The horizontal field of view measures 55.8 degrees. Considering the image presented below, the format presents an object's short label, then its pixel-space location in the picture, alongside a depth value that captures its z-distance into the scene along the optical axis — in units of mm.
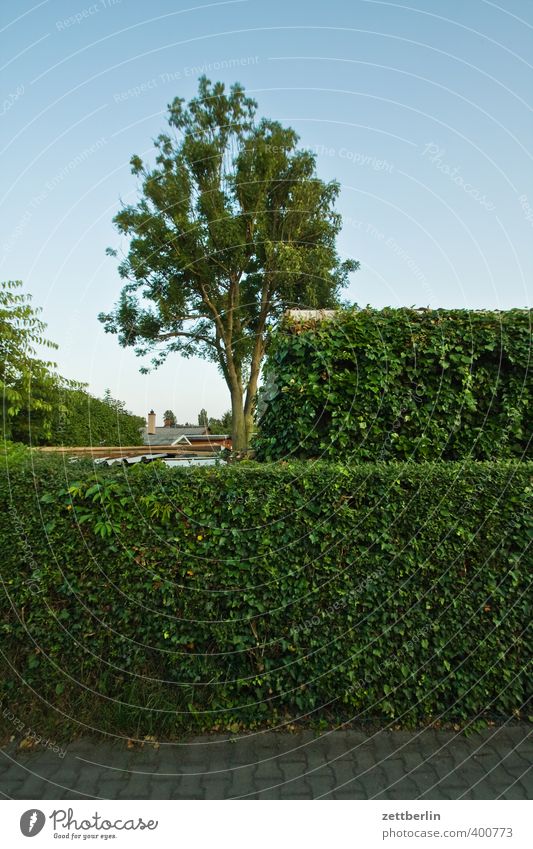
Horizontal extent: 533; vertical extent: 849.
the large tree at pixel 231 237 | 22375
